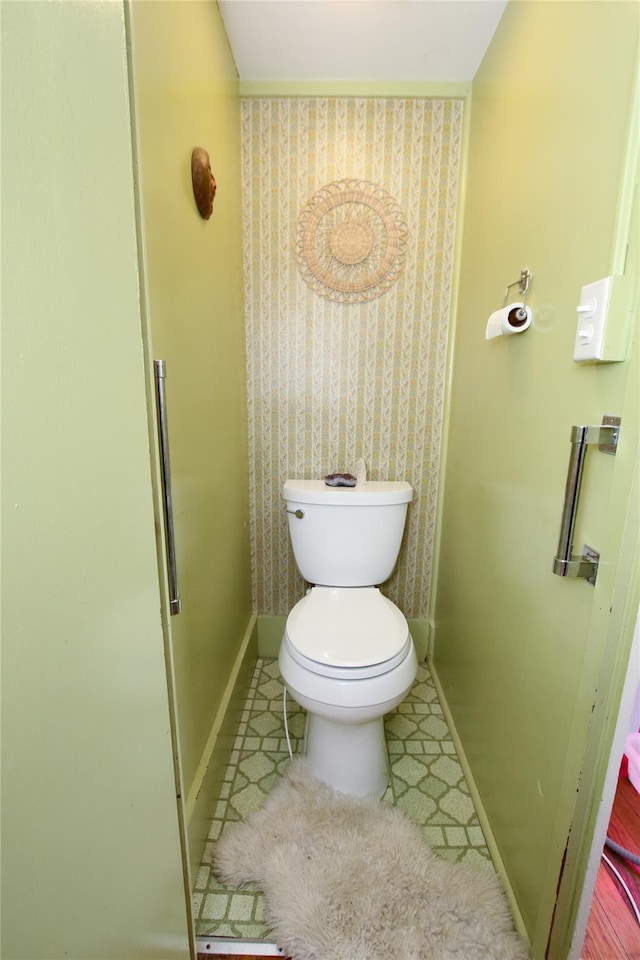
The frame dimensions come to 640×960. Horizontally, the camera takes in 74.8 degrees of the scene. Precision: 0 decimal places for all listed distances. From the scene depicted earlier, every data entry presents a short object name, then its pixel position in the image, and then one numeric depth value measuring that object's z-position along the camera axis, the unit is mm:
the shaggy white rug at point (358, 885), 874
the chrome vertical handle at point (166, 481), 661
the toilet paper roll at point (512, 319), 957
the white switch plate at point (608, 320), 631
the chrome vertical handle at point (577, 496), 667
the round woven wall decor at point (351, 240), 1480
